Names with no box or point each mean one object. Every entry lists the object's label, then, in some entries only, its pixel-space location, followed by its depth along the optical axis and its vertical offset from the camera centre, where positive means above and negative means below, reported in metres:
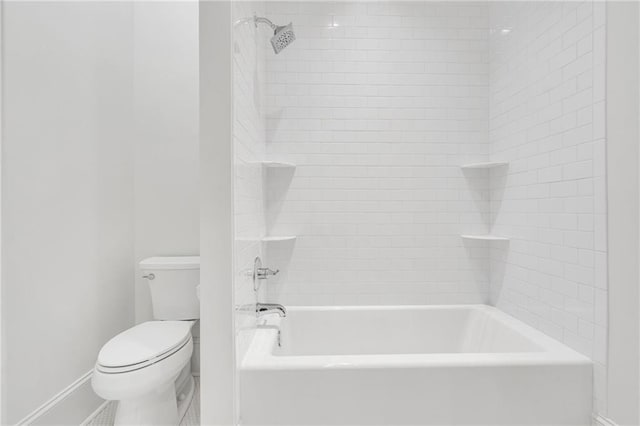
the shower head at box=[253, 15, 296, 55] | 1.90 +0.95
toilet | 1.59 -0.67
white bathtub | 1.47 -0.73
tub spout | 2.01 -0.54
